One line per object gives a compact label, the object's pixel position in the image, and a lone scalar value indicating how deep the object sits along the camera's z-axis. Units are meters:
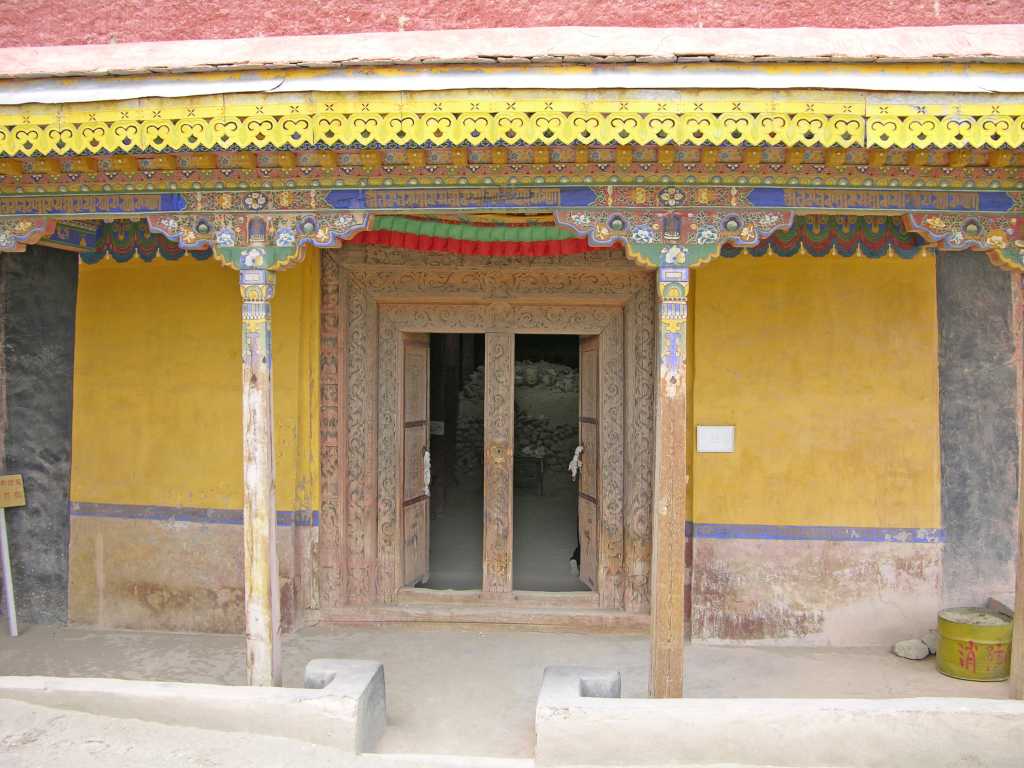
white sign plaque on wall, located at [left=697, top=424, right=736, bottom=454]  6.48
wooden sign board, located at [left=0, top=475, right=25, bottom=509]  6.71
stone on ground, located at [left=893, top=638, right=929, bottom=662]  6.16
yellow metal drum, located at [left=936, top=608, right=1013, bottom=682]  5.79
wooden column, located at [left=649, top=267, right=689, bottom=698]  4.82
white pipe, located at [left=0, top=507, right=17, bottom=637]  6.62
